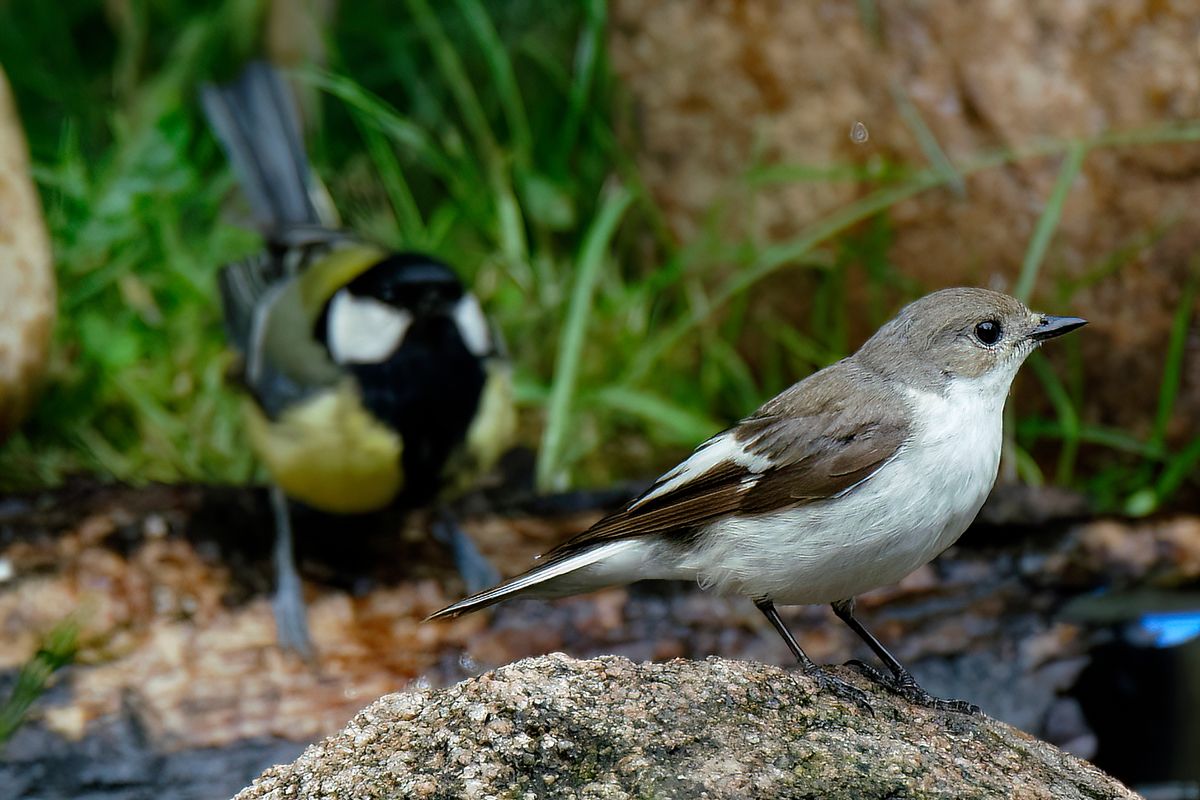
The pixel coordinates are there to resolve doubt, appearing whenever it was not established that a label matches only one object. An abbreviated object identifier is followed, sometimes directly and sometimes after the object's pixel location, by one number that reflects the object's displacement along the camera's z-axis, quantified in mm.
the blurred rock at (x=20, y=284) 7828
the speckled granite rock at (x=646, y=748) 3645
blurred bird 7668
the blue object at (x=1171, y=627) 6840
